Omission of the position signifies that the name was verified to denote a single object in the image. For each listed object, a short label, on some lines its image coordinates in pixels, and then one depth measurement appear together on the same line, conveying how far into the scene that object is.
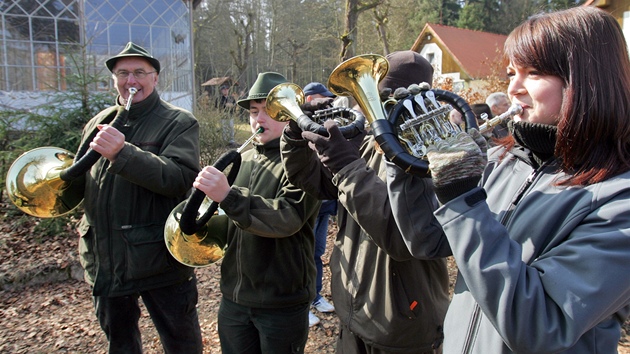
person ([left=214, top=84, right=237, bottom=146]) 8.24
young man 2.32
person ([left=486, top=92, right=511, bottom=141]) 6.27
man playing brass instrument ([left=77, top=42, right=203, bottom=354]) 2.76
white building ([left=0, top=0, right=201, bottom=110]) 9.59
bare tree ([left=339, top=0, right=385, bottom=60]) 7.33
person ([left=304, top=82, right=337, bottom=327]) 4.20
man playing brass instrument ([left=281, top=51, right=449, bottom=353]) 1.72
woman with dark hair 1.07
